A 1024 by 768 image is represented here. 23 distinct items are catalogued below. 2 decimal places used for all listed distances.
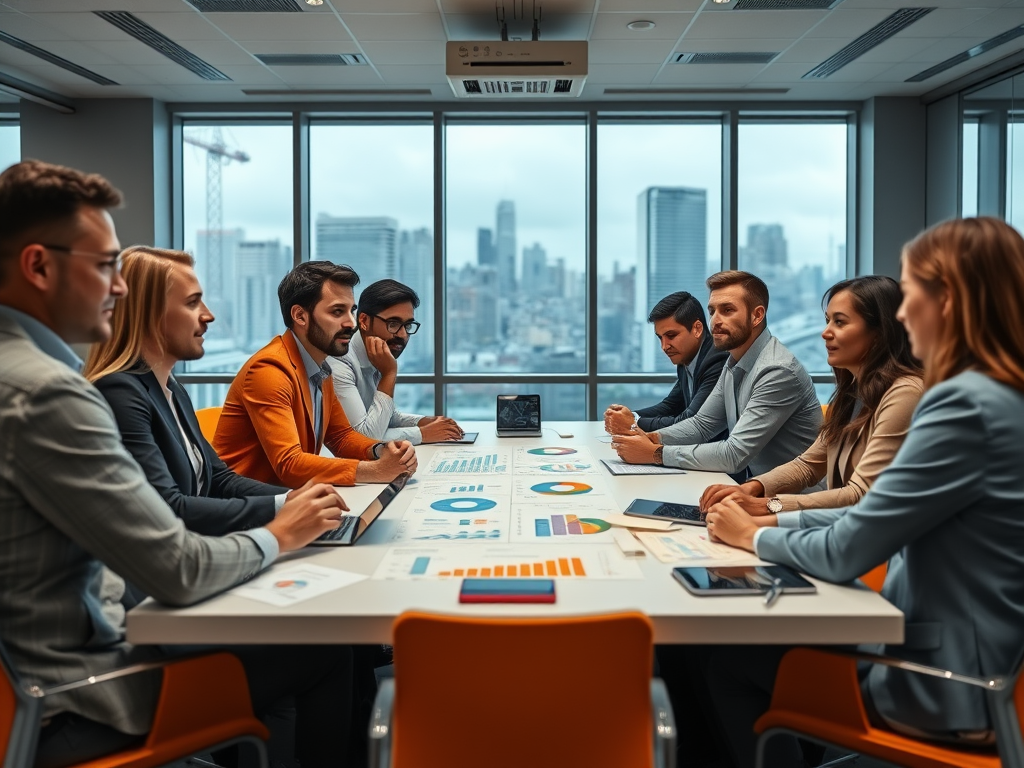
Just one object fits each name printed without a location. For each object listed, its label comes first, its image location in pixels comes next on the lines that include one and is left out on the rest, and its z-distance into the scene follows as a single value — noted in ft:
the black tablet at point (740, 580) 4.92
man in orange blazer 8.40
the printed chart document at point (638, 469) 9.14
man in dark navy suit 13.34
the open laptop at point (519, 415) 12.59
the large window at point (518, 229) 22.59
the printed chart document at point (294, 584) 4.88
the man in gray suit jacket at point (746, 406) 9.70
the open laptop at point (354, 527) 5.98
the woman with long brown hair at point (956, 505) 4.66
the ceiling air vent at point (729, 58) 18.24
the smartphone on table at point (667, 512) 6.70
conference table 4.60
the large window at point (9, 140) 21.33
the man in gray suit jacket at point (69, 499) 4.35
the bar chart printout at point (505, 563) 5.34
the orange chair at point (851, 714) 4.49
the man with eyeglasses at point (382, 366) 11.60
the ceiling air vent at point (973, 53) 16.60
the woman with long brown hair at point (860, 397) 7.14
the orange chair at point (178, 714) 4.32
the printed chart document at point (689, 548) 5.66
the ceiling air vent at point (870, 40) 15.72
